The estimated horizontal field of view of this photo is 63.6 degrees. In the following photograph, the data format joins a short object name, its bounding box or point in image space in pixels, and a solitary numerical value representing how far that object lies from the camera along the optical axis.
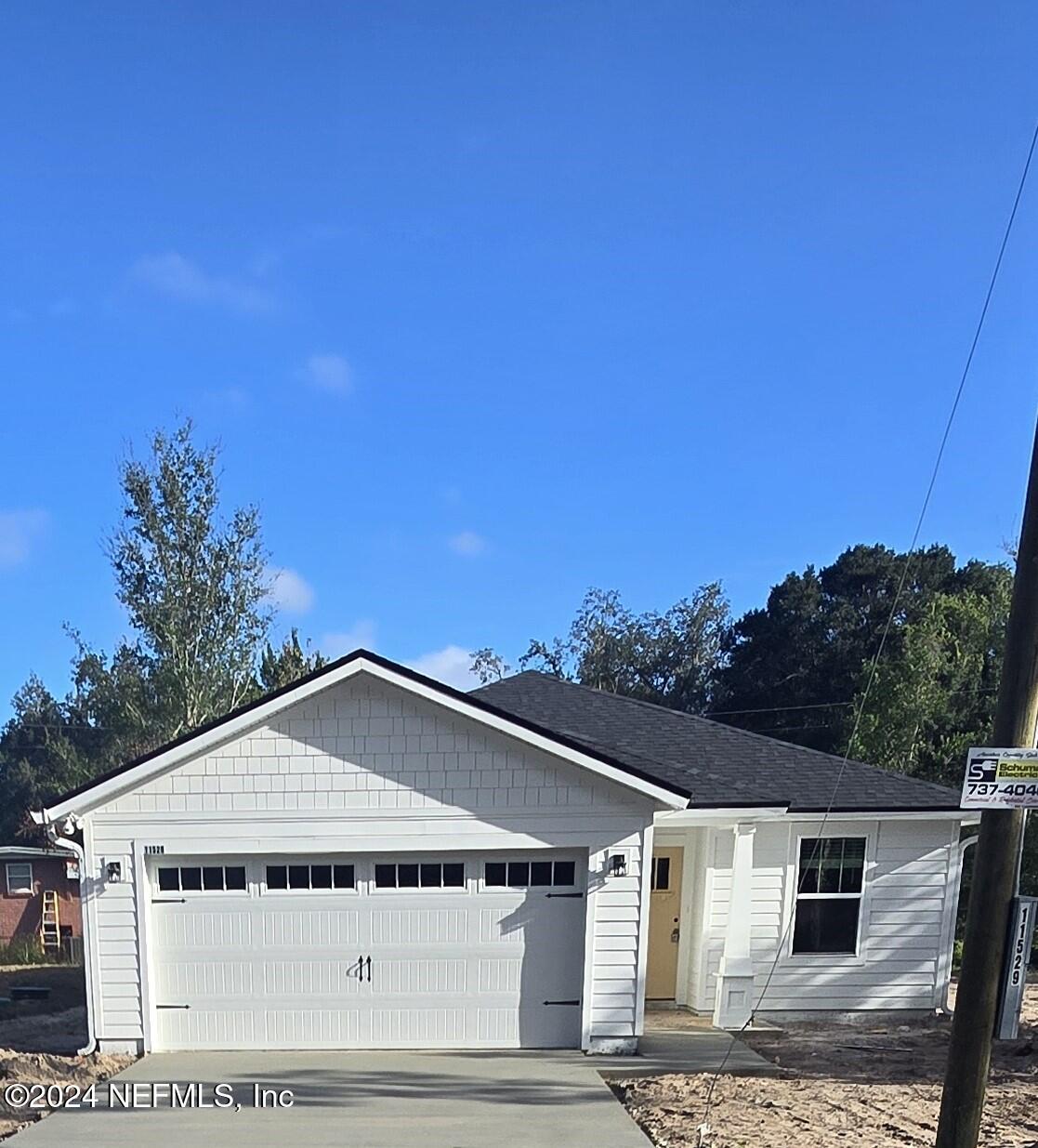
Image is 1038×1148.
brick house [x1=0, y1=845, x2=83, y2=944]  25.62
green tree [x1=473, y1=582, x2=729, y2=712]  40.84
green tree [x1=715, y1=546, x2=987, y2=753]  33.03
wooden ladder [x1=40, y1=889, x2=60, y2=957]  24.66
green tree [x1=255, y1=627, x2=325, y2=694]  21.95
